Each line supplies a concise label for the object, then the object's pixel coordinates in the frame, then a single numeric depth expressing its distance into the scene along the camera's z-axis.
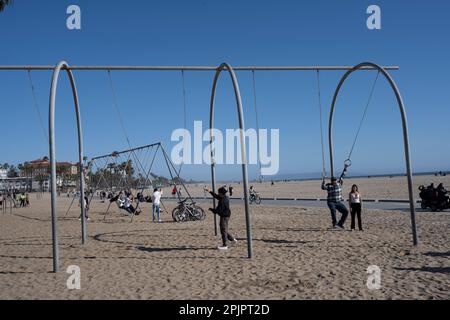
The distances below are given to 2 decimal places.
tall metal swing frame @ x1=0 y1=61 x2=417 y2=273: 7.95
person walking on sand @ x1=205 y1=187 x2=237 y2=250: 9.38
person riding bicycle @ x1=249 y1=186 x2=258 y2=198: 28.33
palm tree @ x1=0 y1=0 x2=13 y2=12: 12.79
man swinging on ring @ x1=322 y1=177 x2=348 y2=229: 11.95
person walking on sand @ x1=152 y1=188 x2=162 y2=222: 17.41
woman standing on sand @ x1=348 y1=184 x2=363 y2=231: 11.70
